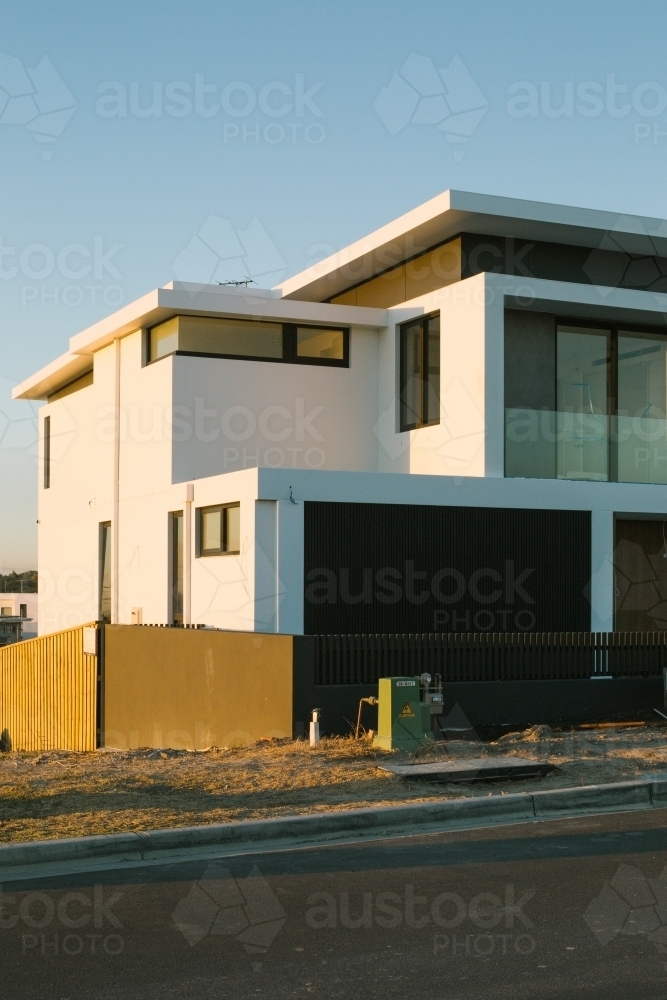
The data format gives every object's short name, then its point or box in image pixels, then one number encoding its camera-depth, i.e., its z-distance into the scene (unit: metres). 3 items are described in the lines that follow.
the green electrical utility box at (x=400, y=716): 13.08
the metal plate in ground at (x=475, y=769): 11.12
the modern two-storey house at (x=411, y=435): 17.67
